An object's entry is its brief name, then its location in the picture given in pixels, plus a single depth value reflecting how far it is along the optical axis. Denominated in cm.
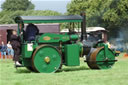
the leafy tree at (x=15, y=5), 12282
